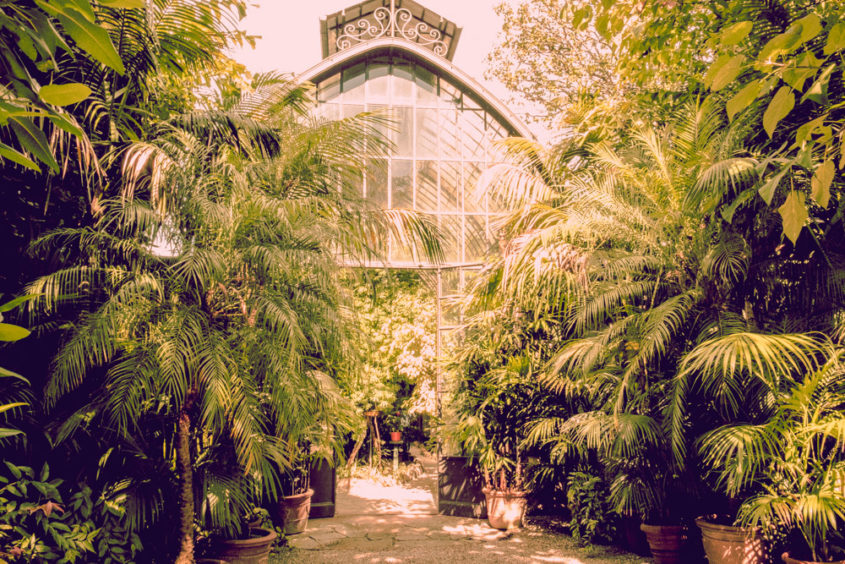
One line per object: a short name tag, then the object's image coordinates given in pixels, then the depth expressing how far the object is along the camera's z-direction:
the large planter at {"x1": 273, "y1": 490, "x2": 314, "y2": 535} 6.07
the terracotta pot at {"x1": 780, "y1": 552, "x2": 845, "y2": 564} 3.48
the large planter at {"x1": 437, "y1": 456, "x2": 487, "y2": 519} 7.05
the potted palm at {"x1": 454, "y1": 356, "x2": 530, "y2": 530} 6.32
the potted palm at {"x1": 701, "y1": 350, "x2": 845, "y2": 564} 3.25
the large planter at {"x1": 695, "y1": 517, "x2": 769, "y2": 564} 3.97
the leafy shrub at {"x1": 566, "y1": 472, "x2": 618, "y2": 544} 5.73
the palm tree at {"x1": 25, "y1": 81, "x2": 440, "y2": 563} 3.35
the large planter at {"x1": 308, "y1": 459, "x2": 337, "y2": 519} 6.99
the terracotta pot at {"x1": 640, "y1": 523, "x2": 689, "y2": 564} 4.67
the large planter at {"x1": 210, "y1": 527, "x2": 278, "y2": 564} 4.31
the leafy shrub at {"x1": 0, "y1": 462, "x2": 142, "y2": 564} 2.89
